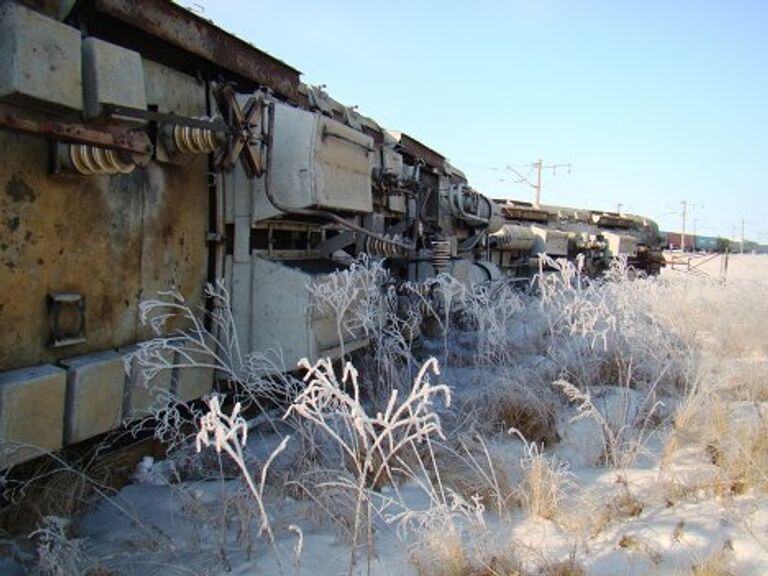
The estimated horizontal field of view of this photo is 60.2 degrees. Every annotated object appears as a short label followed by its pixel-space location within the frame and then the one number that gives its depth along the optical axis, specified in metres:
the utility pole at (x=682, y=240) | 60.29
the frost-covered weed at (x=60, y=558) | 2.48
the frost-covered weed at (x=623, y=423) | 3.72
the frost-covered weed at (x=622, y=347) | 5.39
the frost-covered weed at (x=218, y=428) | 2.09
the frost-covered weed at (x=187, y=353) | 3.45
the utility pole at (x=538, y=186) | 43.75
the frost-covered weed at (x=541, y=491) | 3.16
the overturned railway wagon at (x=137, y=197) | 2.81
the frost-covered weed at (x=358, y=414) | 2.22
